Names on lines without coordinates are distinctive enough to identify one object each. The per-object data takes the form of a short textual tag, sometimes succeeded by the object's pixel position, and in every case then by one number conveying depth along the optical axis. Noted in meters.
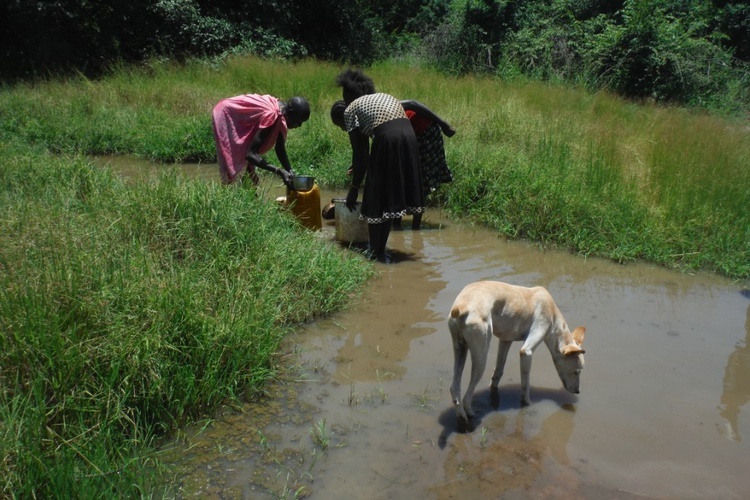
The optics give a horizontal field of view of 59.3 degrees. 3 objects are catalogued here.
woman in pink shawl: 5.82
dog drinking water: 3.38
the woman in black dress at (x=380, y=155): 5.63
